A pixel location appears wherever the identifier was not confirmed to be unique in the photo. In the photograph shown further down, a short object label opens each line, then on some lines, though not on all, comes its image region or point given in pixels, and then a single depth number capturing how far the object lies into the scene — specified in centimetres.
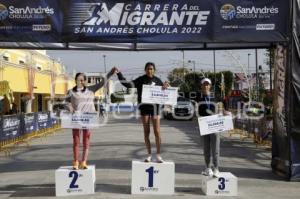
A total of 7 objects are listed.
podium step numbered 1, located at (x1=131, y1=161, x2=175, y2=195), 974
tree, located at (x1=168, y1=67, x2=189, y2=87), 10238
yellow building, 3045
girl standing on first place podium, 1030
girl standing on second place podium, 1034
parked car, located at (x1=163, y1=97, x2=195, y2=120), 4791
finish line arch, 1157
